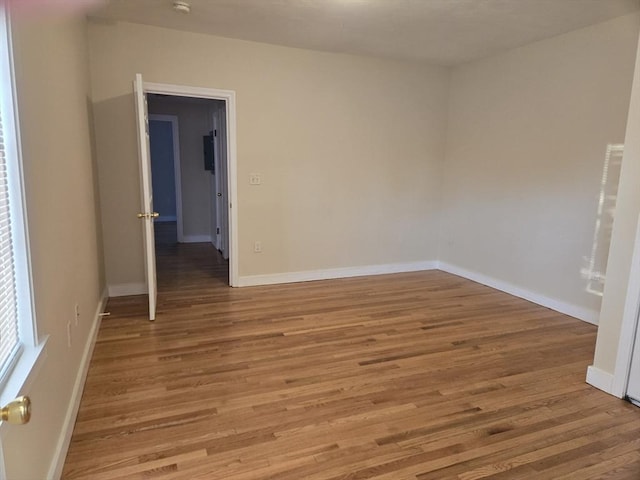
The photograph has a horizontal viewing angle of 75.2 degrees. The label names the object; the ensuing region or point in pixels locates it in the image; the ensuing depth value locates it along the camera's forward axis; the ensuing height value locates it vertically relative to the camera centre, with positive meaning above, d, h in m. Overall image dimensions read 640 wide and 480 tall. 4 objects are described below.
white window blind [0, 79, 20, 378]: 1.30 -0.37
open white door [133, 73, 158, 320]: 3.35 -0.13
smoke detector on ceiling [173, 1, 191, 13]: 3.23 +1.29
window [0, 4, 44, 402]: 1.31 -0.30
